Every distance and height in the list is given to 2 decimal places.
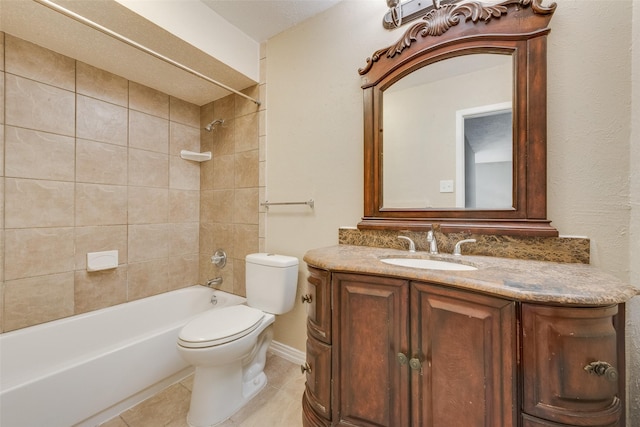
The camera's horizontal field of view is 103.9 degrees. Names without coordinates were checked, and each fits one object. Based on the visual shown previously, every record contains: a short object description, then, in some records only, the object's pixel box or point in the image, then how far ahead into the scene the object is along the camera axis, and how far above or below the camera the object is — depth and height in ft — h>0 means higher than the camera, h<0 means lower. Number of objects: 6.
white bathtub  3.57 -2.71
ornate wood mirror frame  3.38 +2.08
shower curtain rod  3.27 +2.79
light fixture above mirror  4.12 +3.46
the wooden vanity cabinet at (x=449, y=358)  2.05 -1.42
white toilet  4.07 -2.16
